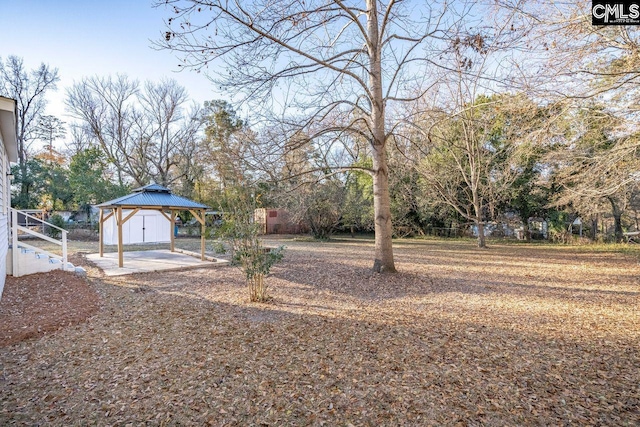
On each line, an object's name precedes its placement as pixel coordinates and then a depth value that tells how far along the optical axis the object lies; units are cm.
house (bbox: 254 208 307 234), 2505
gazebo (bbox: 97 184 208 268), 964
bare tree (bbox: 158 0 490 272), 457
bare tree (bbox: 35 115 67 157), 2459
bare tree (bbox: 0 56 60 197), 2159
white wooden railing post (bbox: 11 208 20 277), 739
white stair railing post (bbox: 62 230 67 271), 801
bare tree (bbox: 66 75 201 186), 2241
